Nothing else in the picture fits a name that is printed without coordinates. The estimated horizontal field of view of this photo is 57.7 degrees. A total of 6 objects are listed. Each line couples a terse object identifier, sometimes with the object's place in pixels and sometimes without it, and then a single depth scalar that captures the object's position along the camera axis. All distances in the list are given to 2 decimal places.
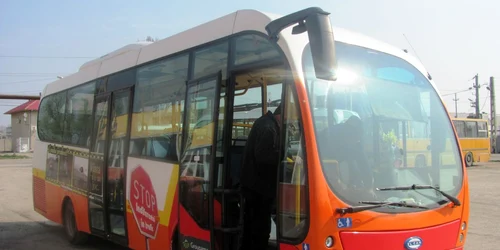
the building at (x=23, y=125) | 58.66
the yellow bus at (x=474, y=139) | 30.00
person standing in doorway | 4.34
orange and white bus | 3.81
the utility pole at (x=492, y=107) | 51.12
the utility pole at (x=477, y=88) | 52.51
